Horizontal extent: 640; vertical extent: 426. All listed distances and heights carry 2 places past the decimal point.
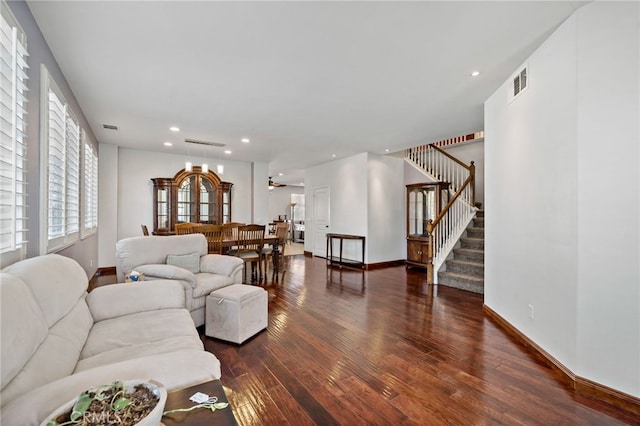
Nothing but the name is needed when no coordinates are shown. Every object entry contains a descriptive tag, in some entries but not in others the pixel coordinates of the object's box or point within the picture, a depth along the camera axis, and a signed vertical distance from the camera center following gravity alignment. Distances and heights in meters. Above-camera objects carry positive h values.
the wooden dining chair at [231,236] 4.70 -0.39
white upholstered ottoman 2.63 -0.96
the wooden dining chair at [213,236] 4.46 -0.36
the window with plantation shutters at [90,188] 4.12 +0.39
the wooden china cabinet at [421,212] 5.93 +0.05
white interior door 7.56 -0.14
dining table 5.19 -0.70
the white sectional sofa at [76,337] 1.00 -0.63
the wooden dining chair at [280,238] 5.20 -0.47
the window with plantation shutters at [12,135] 1.57 +0.45
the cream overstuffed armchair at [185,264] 2.89 -0.57
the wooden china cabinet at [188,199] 6.15 +0.31
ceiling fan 10.57 +1.20
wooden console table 6.31 -1.07
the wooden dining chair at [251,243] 4.70 -0.50
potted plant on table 0.72 -0.52
